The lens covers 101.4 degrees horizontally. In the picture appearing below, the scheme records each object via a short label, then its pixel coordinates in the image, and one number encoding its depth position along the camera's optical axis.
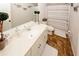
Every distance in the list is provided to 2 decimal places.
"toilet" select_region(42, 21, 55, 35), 1.24
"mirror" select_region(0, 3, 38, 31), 1.19
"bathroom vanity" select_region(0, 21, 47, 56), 1.14
